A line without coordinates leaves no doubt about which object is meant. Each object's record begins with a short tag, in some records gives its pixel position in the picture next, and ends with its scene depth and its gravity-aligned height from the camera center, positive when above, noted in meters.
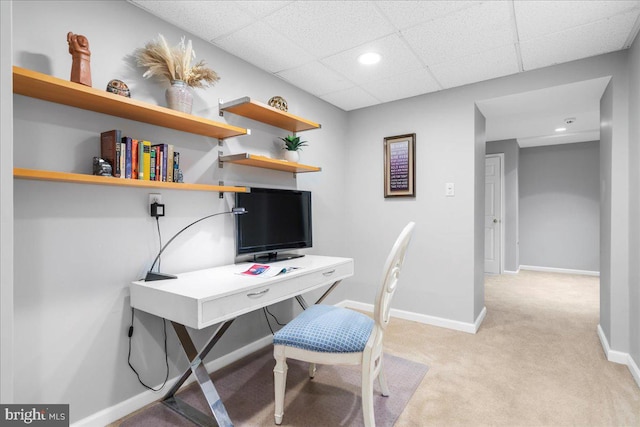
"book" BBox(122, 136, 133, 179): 1.63 +0.28
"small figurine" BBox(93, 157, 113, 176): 1.53 +0.22
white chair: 1.55 -0.65
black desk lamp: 1.78 -0.33
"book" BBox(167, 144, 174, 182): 1.83 +0.29
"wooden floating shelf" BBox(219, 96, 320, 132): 2.19 +0.73
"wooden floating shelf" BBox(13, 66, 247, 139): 1.29 +0.52
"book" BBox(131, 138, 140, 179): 1.65 +0.28
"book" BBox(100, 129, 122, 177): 1.59 +0.31
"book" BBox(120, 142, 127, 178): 1.61 +0.27
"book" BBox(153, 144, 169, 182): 1.78 +0.29
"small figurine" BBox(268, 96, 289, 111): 2.51 +0.85
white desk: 1.48 -0.44
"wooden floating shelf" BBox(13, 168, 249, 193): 1.28 +0.15
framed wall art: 3.31 +0.48
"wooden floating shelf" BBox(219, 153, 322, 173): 2.20 +0.37
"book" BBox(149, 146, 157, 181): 1.74 +0.27
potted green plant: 2.64 +0.54
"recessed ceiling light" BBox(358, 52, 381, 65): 2.40 +1.17
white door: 5.56 -0.08
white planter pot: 2.64 +0.46
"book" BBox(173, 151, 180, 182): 1.89 +0.28
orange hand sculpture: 1.46 +0.70
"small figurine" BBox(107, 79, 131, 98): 1.58 +0.62
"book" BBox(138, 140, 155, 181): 1.69 +0.27
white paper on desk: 1.92 -0.36
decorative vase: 1.83 +0.66
